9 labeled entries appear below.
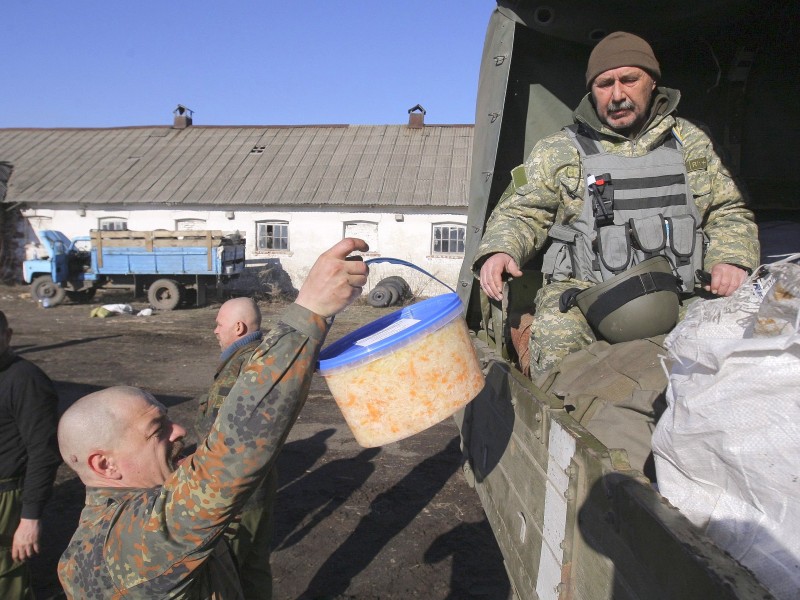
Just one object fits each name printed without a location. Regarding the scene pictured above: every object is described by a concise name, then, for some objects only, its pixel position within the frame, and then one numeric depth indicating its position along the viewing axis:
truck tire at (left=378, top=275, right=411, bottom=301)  16.91
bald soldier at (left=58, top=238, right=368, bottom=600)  1.22
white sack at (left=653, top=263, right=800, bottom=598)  1.05
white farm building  18.83
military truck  1.52
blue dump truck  15.77
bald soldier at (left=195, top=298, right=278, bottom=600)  3.06
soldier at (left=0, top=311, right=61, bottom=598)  2.82
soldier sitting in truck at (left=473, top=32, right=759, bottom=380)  2.46
